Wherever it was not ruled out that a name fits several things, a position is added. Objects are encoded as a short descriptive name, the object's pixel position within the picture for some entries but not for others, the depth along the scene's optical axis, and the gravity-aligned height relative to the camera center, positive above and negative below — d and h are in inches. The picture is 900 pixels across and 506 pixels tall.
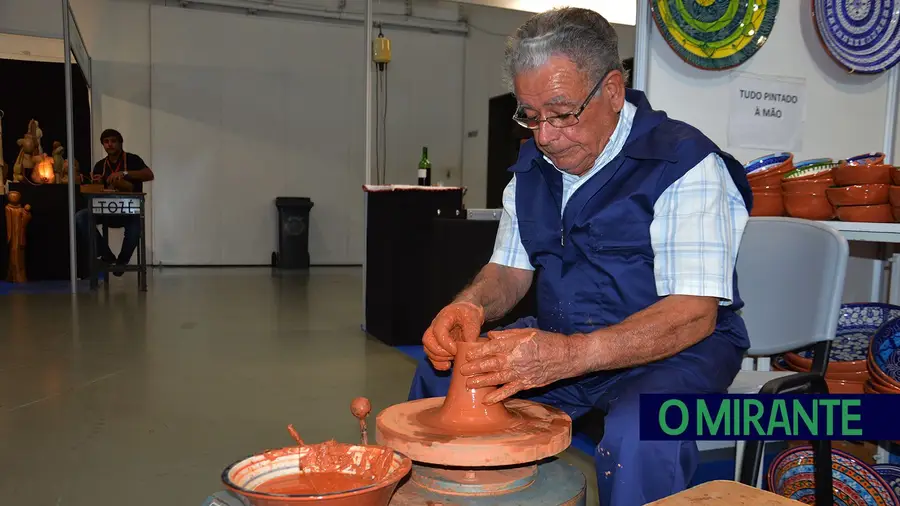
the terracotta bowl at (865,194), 81.2 +0.0
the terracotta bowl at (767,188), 88.3 +0.5
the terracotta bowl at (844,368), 85.0 -21.4
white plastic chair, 56.4 -9.9
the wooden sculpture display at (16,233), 281.1 -24.5
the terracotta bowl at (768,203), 88.2 -1.4
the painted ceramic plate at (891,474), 81.7 -32.3
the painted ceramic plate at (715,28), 94.0 +22.0
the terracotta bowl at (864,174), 81.2 +2.3
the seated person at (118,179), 280.1 -1.5
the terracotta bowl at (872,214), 81.7 -2.2
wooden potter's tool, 43.6 -14.0
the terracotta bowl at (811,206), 85.0 -1.6
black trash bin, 381.4 -27.8
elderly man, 52.7 -4.6
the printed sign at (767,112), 100.5 +11.5
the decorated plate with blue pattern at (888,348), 82.0 -18.0
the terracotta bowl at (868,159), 90.4 +4.6
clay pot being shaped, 45.3 -14.7
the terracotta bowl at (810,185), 84.4 +1.0
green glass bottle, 198.4 +3.3
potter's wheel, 40.7 -15.4
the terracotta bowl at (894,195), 80.0 +0.0
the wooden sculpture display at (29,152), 297.4 +9.0
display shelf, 79.9 -4.1
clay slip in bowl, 30.9 -14.4
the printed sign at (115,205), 270.2 -11.6
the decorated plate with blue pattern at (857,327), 92.0 -17.6
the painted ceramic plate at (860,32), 103.0 +24.0
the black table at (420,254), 173.2 -17.8
